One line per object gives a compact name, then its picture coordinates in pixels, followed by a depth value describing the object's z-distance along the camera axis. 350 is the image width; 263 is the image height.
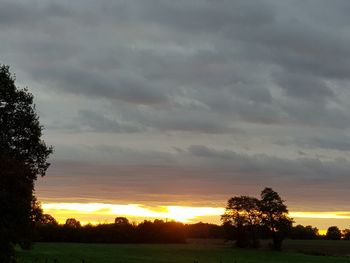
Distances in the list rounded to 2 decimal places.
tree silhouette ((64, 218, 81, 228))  169.68
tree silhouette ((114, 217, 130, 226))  181.82
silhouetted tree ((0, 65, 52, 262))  31.02
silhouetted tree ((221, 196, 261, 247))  148.00
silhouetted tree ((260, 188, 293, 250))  144.61
